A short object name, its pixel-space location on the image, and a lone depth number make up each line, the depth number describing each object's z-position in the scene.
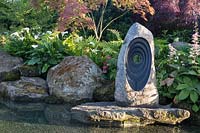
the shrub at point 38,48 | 7.91
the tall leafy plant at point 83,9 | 8.17
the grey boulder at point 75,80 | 7.17
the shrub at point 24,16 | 10.83
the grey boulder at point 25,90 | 7.26
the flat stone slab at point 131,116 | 5.87
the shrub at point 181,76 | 6.27
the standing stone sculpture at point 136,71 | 6.20
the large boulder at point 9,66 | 7.70
